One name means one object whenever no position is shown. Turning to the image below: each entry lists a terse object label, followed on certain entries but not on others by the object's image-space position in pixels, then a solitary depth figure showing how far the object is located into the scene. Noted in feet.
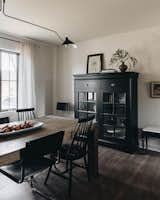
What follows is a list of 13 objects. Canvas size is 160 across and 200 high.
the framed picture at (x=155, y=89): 12.10
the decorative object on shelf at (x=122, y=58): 13.14
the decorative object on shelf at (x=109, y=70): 13.10
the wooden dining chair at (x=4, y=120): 11.06
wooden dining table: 5.35
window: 13.55
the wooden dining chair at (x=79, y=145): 7.86
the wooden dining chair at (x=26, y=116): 12.57
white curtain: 14.34
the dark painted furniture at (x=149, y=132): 11.18
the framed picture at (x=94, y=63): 14.57
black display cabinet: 11.89
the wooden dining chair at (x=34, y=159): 5.67
